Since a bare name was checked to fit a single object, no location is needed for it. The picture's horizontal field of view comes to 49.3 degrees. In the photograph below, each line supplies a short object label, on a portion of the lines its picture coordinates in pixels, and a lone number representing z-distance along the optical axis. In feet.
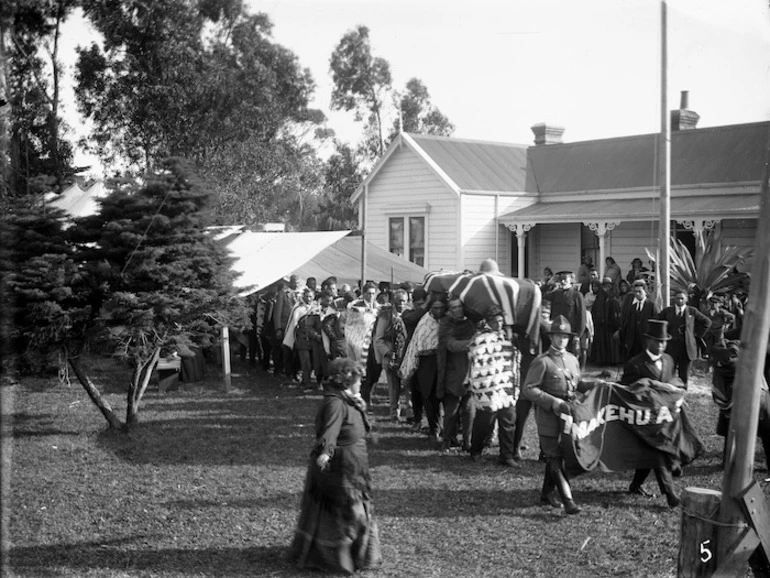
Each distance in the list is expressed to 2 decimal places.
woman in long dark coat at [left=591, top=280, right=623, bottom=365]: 50.47
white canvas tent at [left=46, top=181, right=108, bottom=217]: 46.37
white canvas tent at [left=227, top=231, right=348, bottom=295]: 49.01
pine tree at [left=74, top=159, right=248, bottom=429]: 31.24
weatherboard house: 63.16
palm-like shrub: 49.78
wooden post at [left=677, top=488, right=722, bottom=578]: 14.88
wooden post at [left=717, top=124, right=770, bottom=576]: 13.85
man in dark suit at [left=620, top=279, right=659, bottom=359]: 43.06
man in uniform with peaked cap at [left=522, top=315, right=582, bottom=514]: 24.18
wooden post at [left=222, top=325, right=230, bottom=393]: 47.18
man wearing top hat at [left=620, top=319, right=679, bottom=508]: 24.53
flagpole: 44.85
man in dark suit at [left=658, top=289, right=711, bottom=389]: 40.78
